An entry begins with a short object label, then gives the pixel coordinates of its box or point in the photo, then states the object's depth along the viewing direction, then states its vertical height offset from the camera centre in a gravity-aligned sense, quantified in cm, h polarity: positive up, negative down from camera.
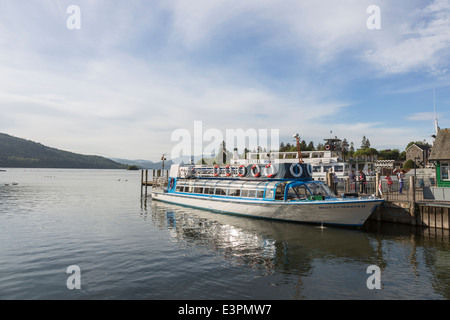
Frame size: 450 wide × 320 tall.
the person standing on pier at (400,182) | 2634 -128
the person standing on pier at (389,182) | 2632 -127
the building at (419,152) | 7644 +464
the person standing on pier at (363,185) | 2850 -171
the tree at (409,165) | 6916 +86
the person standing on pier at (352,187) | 2938 -193
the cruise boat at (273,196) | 2073 -238
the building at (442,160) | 2544 +78
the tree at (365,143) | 17500 +1590
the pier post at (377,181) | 2307 -108
